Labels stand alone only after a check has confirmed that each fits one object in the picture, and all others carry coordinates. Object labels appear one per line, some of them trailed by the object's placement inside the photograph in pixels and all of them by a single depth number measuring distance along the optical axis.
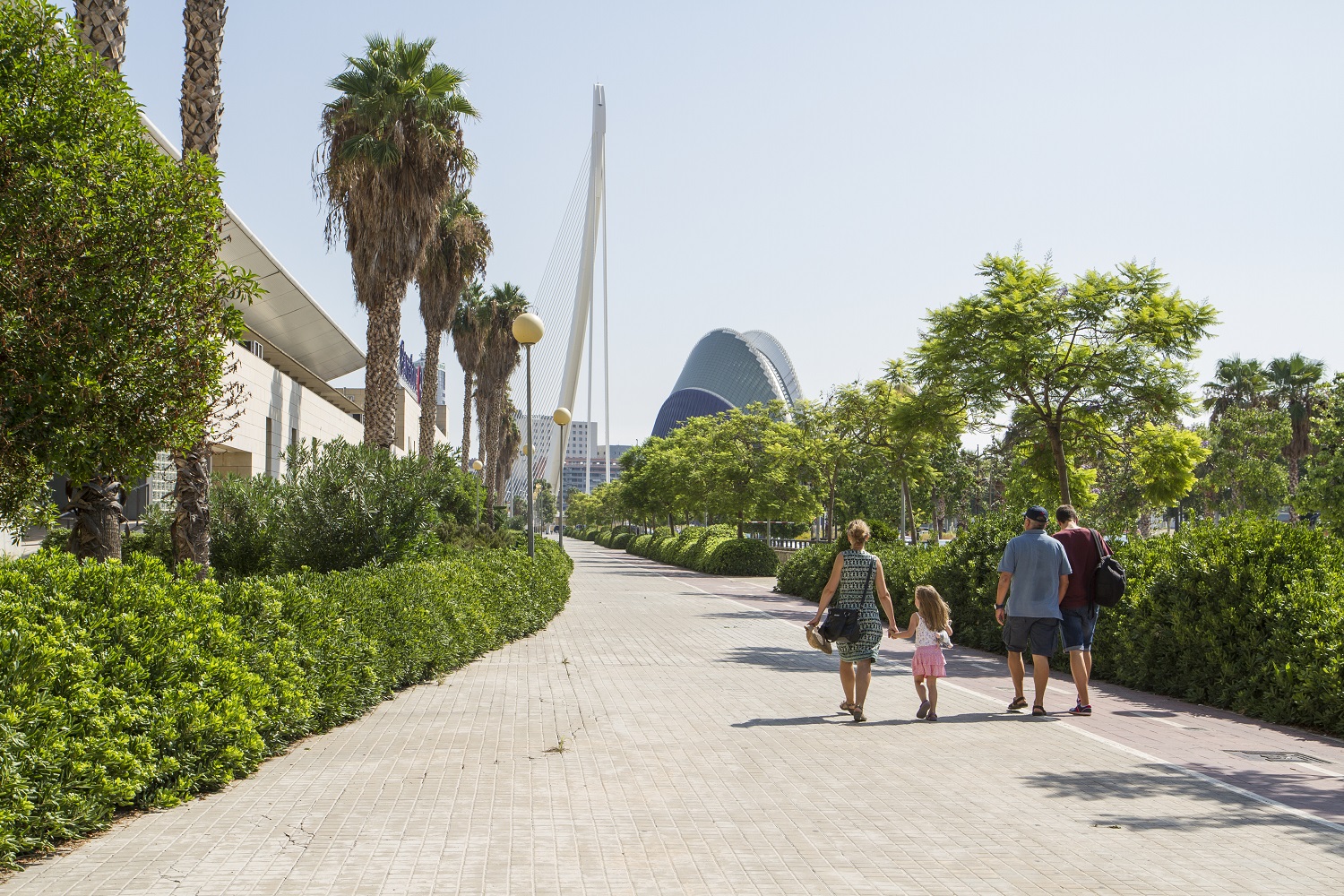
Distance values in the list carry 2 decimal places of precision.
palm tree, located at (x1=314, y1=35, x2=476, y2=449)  20.09
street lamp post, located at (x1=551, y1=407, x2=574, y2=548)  33.19
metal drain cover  6.92
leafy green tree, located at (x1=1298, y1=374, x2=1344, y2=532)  21.17
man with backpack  8.46
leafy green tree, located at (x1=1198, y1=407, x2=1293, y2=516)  46.88
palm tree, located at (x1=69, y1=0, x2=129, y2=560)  9.71
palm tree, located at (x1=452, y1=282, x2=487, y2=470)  40.47
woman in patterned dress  8.17
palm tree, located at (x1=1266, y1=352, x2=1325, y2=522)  50.16
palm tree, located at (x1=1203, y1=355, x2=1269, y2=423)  52.97
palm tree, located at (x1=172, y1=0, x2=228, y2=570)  11.44
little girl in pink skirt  8.25
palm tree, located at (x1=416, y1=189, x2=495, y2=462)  29.77
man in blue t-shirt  8.40
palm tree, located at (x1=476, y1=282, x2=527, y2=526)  42.38
